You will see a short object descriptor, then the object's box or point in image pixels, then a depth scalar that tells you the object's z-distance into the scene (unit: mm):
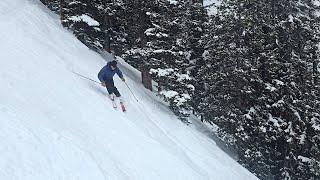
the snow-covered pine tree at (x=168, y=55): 26188
